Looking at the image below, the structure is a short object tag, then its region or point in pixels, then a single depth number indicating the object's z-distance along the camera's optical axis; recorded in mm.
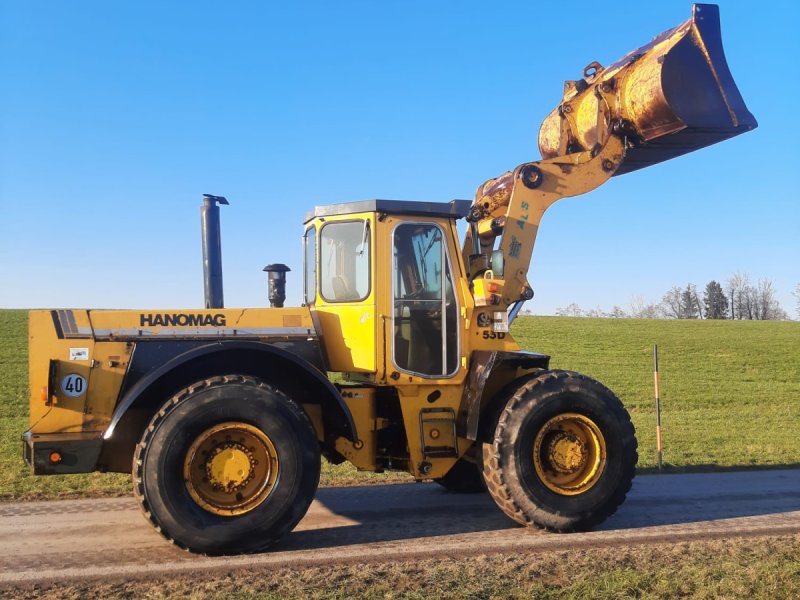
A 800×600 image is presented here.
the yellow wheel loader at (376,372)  5938
